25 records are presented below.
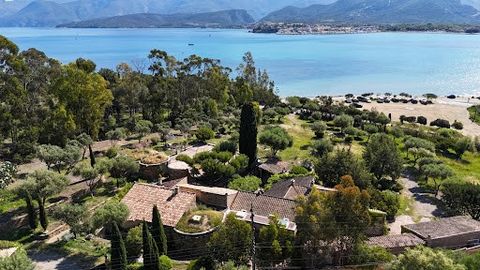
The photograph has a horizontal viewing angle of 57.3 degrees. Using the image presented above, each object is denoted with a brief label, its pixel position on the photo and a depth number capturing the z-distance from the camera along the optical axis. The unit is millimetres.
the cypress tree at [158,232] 24578
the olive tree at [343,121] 60903
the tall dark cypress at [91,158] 39747
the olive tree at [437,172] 38438
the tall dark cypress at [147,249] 22312
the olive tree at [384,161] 39625
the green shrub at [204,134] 50188
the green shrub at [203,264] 23406
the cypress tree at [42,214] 27688
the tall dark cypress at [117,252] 22266
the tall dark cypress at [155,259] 22453
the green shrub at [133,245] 25328
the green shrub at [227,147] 43781
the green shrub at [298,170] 38406
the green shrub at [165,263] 23153
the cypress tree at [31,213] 27719
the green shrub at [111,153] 42128
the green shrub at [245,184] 34062
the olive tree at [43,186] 27953
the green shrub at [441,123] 71750
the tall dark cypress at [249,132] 42438
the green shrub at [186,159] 39312
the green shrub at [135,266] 23516
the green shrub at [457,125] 70531
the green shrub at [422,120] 74188
